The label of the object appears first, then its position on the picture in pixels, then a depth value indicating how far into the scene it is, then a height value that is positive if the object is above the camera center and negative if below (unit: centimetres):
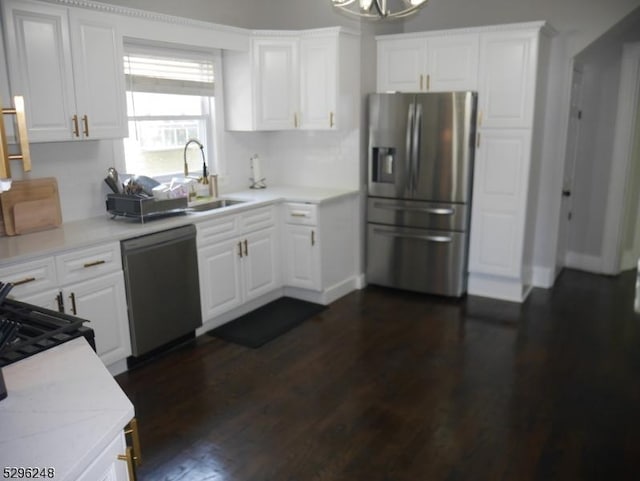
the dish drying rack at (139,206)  342 -47
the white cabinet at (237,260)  379 -95
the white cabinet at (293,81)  439 +45
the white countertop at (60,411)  114 -67
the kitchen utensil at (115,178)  364 -29
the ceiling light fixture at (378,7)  236 +57
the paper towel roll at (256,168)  490 -31
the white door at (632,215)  509 -81
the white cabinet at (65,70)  289 +38
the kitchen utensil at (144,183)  363 -33
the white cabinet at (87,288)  274 -83
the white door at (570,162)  476 -26
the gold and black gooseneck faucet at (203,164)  436 -25
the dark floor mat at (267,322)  387 -145
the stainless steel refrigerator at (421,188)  439 -46
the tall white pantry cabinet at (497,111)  420 +18
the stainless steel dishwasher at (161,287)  325 -97
